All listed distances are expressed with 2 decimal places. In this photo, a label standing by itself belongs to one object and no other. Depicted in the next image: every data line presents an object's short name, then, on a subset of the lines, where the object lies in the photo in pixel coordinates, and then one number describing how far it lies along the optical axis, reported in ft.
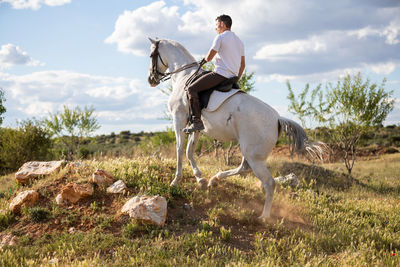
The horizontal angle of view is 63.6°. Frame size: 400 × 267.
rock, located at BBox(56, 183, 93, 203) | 24.13
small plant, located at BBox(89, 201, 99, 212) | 22.85
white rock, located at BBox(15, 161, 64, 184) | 30.99
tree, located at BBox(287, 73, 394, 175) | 55.26
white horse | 20.99
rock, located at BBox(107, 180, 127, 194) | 24.50
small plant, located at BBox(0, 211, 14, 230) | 23.63
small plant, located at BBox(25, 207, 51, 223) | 22.90
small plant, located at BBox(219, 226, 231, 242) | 19.19
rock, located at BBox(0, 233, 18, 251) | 20.25
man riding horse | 21.83
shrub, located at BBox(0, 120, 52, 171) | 62.13
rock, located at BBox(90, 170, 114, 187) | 25.64
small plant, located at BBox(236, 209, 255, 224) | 21.93
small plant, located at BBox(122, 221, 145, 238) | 19.69
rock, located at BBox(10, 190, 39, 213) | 24.63
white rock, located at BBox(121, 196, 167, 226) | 20.24
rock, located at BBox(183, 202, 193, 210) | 23.08
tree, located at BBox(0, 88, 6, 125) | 81.08
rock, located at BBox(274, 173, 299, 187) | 32.21
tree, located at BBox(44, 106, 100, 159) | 70.20
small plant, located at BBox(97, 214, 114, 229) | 20.82
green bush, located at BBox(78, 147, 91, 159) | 80.94
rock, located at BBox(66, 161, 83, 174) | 29.14
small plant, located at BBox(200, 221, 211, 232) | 20.22
